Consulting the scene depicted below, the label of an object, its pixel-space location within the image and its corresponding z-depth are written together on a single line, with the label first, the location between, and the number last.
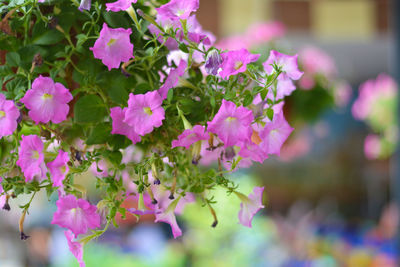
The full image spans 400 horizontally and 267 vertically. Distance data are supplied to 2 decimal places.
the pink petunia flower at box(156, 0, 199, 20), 1.39
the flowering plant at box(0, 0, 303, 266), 1.39
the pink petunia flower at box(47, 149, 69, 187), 1.41
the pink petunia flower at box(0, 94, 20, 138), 1.38
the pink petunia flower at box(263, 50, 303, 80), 1.46
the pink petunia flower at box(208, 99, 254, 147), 1.35
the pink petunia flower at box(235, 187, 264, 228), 1.48
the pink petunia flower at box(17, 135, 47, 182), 1.39
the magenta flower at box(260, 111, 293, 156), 1.45
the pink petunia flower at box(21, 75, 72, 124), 1.39
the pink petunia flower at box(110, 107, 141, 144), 1.40
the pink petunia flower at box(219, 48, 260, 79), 1.37
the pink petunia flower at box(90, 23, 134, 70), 1.38
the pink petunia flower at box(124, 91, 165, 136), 1.37
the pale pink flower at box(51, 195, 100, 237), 1.38
